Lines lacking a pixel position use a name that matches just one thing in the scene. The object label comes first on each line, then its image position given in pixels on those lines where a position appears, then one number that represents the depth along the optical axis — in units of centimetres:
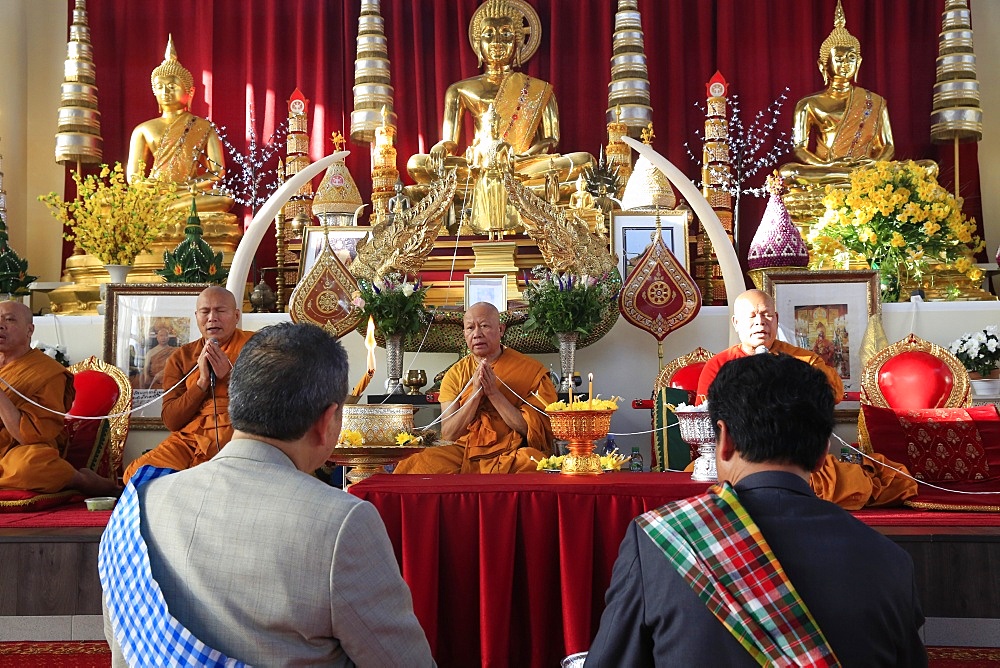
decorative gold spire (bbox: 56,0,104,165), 667
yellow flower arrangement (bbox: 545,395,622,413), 273
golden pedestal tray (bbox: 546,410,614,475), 274
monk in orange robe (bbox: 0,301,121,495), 378
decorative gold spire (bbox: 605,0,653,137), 647
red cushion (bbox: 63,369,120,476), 415
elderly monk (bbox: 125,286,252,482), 374
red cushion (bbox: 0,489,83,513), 367
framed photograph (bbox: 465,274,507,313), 459
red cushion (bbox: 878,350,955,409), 380
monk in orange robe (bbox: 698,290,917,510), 322
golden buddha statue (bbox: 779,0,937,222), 631
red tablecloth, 241
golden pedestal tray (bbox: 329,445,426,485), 275
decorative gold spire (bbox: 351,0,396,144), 654
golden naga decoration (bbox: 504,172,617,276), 439
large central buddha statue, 640
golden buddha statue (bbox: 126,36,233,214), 646
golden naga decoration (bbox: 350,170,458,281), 446
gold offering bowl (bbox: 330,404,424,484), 277
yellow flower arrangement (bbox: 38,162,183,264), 523
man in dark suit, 118
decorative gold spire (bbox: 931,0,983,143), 629
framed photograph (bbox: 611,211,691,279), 501
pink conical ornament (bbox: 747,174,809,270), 456
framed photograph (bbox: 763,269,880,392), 441
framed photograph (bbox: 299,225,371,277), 534
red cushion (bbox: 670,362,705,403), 392
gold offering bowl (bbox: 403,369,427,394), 428
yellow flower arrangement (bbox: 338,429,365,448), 276
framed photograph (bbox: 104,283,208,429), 462
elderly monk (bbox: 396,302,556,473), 359
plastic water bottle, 404
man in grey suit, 115
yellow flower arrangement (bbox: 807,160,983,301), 471
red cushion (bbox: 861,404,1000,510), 354
